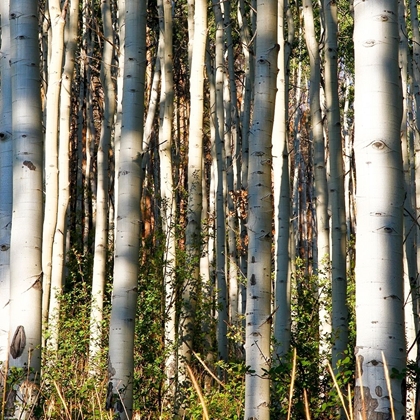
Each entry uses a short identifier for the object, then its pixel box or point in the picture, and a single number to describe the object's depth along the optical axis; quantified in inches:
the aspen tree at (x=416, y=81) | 668.1
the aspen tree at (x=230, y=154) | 938.1
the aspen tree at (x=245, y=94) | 874.8
